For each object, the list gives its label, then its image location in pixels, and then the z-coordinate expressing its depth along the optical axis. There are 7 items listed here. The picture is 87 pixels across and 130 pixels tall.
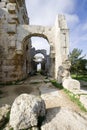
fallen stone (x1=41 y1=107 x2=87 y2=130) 1.69
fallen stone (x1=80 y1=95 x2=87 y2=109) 2.38
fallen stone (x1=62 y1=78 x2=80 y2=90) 3.28
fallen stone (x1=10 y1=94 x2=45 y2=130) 1.67
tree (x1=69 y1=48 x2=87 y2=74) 9.29
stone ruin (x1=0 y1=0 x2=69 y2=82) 5.03
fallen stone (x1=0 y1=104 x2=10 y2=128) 1.78
